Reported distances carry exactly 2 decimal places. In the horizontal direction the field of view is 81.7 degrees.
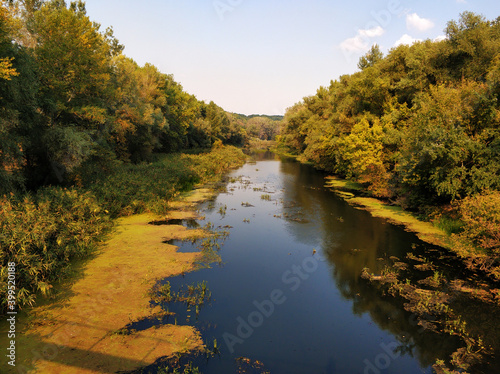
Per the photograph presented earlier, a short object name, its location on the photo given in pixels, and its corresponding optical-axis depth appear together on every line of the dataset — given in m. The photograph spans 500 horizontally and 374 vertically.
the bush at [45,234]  9.00
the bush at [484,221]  11.58
